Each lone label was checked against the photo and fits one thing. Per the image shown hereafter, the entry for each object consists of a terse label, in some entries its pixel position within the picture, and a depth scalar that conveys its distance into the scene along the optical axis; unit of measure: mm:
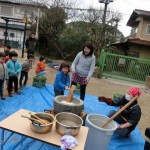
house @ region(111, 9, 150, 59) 10068
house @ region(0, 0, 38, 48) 12772
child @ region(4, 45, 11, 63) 4412
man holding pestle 2580
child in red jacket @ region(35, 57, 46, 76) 4487
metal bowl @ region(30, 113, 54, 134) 1603
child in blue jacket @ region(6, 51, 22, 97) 3524
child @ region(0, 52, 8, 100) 3283
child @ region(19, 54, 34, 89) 4136
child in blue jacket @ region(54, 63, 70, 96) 2702
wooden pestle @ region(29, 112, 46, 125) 1644
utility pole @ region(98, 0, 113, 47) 9584
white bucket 2101
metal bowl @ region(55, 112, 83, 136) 1670
